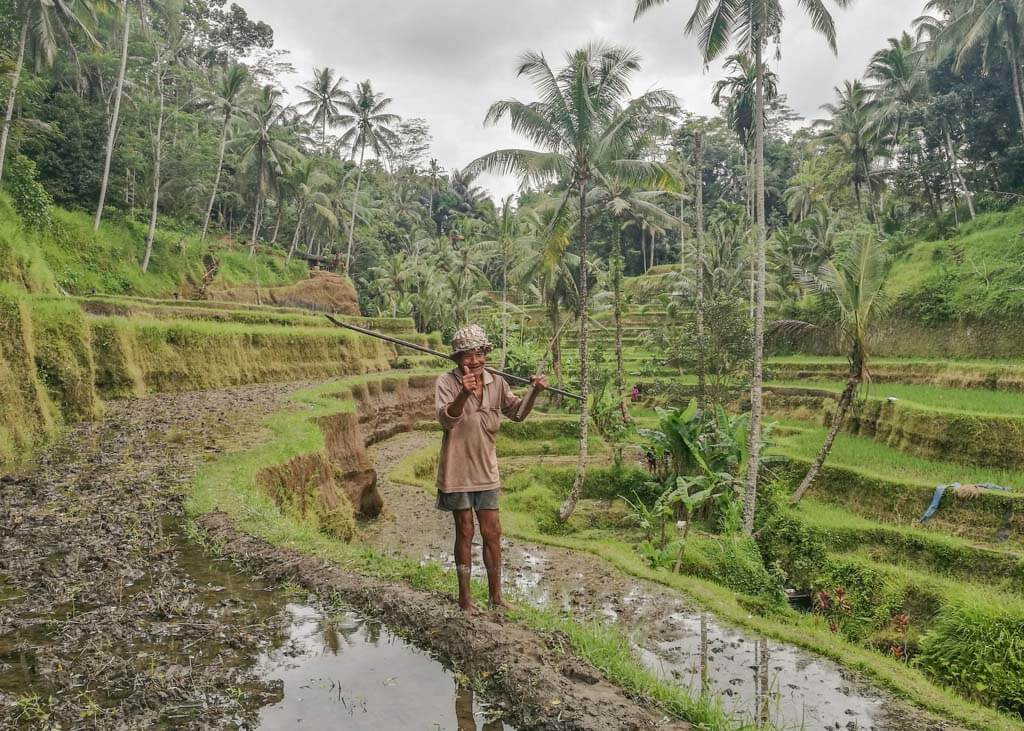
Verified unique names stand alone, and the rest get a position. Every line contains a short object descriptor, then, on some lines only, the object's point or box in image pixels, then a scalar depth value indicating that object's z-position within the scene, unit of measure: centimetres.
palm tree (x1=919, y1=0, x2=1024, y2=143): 2553
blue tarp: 1241
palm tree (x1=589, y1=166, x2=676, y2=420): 1945
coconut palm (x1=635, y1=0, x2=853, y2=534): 1259
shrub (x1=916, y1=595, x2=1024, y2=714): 810
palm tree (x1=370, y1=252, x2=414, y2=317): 4103
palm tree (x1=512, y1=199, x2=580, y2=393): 2547
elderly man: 445
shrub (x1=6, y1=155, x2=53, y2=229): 1611
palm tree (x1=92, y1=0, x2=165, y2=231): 2322
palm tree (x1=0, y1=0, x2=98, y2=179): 1867
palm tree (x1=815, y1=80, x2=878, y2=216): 3569
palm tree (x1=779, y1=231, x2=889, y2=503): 1394
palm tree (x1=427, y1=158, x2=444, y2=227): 6912
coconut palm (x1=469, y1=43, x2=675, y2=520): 1417
